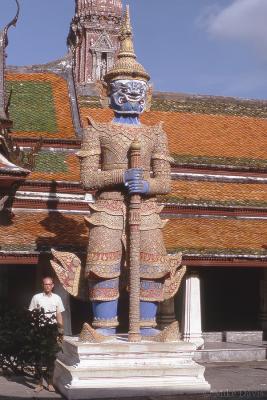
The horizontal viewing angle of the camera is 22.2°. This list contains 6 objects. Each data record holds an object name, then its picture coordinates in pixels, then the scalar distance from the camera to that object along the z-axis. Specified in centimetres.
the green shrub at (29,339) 847
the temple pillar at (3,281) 1433
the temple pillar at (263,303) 1531
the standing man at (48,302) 941
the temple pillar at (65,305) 1230
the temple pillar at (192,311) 1358
